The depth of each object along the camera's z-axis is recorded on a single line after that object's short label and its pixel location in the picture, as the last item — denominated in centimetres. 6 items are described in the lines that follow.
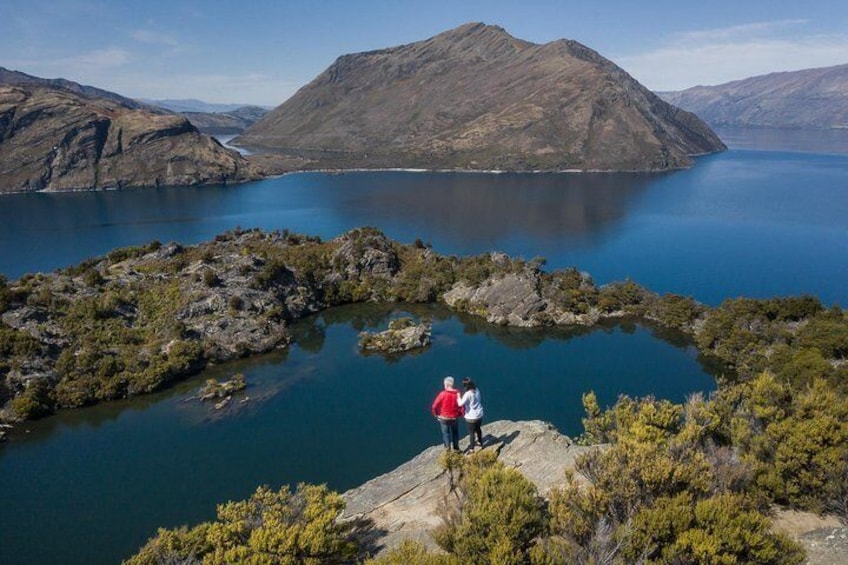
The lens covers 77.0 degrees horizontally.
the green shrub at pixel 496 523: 1496
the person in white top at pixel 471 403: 2094
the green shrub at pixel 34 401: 4619
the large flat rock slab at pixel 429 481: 2075
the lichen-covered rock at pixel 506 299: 7038
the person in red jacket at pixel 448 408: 2097
